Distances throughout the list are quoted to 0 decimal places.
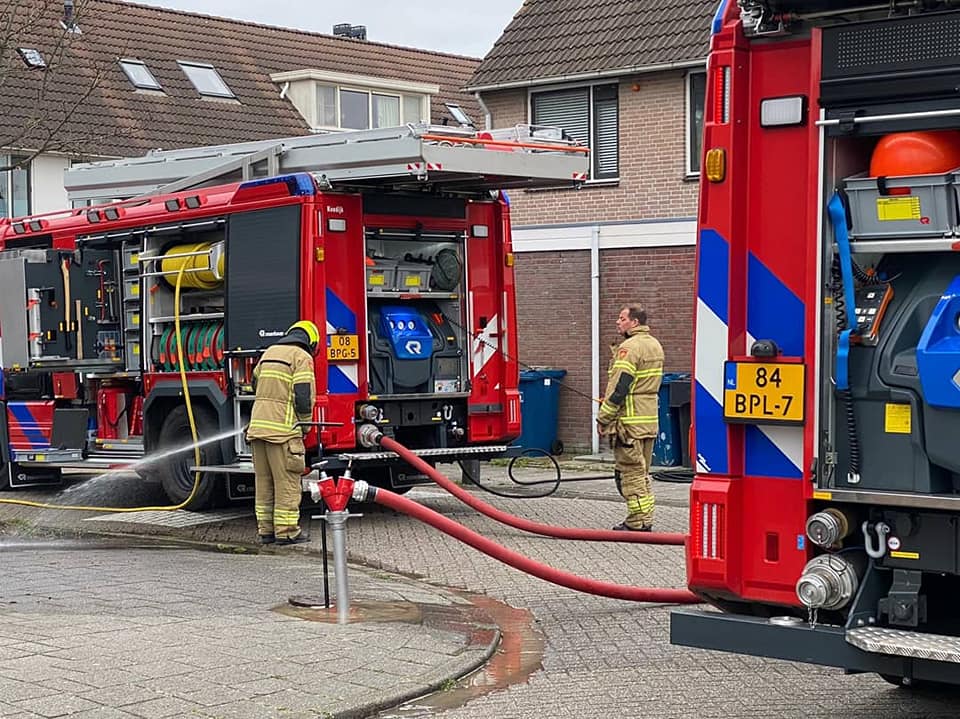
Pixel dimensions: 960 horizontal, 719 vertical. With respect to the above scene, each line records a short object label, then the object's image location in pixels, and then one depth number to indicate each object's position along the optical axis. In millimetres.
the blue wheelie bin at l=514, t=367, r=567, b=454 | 19141
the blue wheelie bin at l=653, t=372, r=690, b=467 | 16734
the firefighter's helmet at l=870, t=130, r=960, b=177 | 5324
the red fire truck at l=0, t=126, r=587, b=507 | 12133
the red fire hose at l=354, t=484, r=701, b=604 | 7887
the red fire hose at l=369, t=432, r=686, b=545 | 9602
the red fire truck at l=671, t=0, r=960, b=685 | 5309
